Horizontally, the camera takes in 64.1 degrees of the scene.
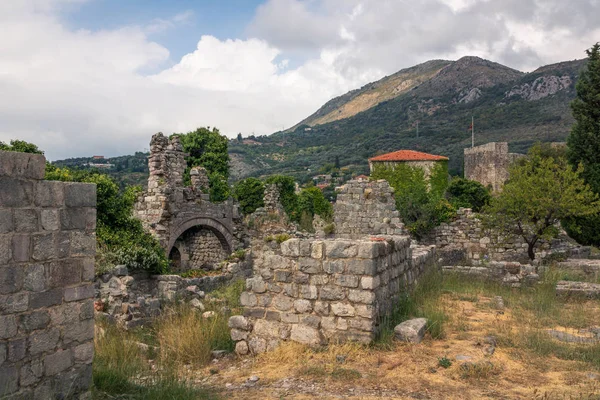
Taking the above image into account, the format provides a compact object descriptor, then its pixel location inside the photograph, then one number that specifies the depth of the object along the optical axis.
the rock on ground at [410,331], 6.09
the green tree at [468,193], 31.53
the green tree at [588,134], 21.67
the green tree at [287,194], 29.48
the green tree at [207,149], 30.72
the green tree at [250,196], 29.16
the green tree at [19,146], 13.58
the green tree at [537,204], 15.09
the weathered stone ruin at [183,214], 19.28
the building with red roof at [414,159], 41.03
